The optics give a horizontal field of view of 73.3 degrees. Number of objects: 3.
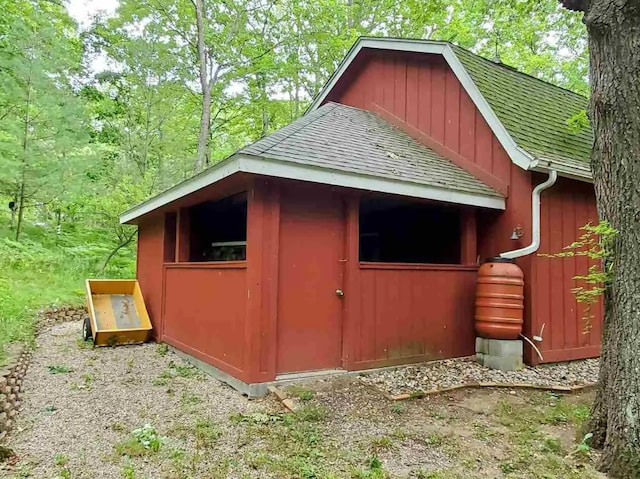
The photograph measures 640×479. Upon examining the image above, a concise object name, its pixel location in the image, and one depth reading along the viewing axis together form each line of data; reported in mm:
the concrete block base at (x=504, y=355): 5059
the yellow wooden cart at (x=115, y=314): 6645
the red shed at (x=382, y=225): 4281
